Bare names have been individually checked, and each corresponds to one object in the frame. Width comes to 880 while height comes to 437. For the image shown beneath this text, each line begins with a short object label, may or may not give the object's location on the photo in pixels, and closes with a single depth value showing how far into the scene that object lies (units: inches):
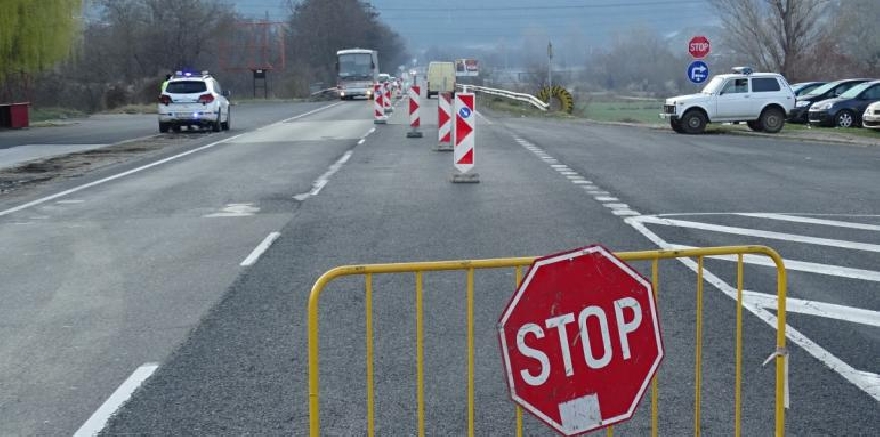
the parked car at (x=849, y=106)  1478.8
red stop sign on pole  1502.2
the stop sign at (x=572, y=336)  194.9
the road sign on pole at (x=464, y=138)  753.0
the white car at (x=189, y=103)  1427.2
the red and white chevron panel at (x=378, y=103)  1616.6
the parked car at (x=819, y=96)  1599.4
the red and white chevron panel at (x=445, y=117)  973.8
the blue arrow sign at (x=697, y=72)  1508.4
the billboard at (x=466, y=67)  4165.8
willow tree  1590.8
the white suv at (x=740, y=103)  1403.8
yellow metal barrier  199.5
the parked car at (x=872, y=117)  1352.1
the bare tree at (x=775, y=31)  2033.7
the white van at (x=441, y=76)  3125.0
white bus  3225.9
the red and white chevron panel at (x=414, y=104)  1233.5
